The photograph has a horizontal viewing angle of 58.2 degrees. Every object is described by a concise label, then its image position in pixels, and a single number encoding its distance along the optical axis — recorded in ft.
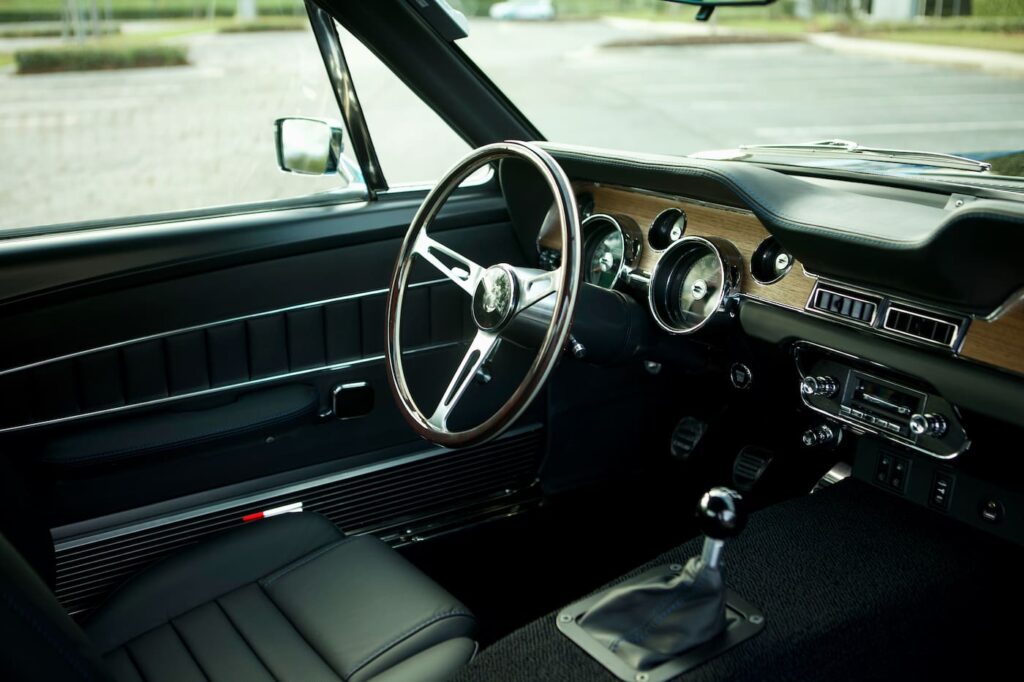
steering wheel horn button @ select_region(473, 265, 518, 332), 5.53
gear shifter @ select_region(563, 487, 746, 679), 4.19
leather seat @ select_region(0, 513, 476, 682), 4.73
